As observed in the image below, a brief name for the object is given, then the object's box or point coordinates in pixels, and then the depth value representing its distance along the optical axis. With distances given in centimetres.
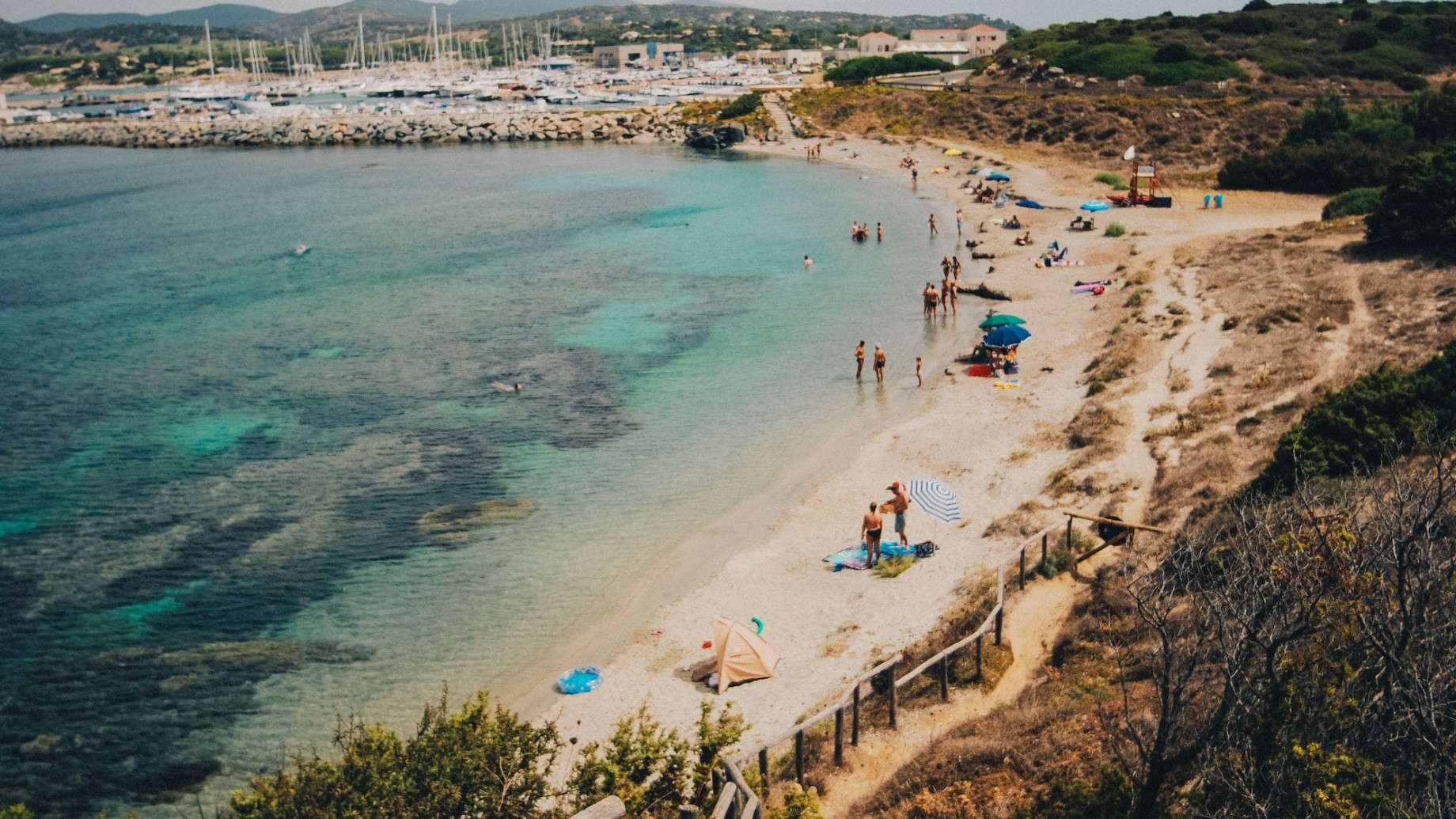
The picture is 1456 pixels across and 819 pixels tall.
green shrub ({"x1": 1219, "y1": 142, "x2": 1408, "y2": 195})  4978
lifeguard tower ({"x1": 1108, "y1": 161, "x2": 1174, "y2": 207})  5434
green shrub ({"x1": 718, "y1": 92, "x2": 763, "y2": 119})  11181
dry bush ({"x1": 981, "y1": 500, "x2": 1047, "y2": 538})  2081
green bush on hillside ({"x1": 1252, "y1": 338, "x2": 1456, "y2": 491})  1753
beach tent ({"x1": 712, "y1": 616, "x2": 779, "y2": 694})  1722
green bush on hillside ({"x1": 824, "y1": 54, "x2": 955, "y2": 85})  11712
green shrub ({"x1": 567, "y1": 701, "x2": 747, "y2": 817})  1191
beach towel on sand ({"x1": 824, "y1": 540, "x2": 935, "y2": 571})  2102
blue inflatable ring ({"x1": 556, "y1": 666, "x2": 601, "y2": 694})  1752
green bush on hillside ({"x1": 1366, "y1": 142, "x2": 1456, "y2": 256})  3319
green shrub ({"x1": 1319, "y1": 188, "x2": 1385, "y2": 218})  4244
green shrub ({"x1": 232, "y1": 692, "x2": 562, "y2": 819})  1082
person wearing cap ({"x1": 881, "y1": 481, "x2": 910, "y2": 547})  2152
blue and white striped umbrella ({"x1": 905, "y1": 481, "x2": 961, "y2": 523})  2170
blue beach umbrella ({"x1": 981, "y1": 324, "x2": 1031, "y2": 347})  3216
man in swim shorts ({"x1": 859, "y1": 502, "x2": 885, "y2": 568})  2075
